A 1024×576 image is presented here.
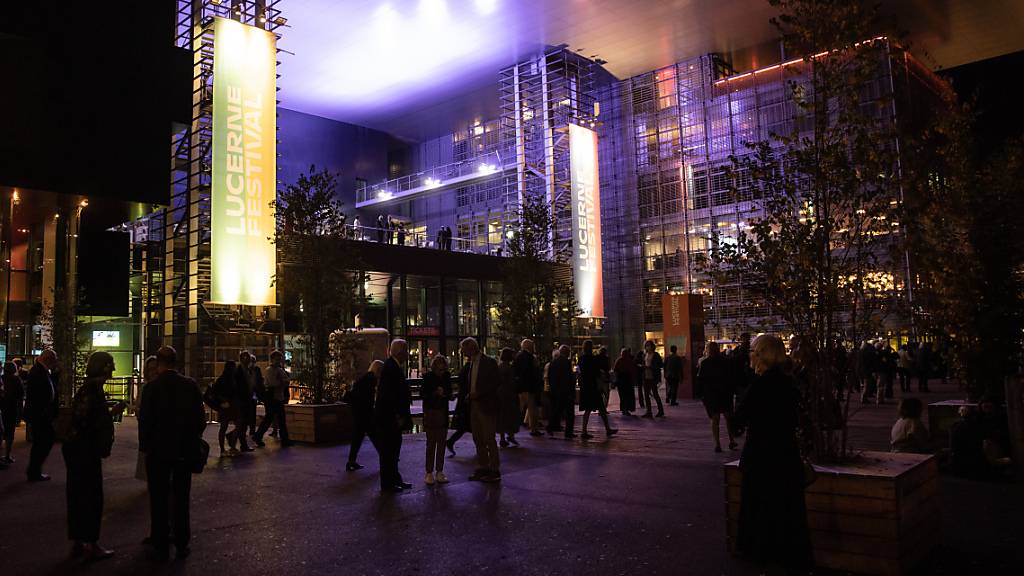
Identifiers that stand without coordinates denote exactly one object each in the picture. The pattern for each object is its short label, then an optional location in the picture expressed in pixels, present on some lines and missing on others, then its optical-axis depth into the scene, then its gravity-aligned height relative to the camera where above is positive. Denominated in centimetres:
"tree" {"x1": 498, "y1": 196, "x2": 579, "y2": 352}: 1720 +104
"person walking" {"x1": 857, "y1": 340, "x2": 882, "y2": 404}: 1839 -113
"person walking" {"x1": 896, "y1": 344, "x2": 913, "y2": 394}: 2371 -140
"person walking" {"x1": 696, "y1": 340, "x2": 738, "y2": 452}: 1108 -87
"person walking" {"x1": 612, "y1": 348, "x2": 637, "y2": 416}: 1653 -94
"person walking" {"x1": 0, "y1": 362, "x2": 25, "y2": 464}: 1218 -78
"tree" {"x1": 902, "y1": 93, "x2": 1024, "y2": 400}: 1027 +80
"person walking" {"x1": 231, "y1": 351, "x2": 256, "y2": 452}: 1213 -96
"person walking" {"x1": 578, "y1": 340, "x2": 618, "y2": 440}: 1299 -94
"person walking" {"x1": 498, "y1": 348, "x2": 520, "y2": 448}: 1163 -98
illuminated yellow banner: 1720 +426
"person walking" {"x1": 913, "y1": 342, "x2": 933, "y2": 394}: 2275 -119
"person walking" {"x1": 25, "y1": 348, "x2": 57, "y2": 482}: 980 -84
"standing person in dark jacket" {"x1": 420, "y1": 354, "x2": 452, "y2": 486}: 898 -95
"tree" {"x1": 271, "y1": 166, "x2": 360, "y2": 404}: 1459 +141
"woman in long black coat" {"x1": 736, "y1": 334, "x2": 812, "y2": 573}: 481 -93
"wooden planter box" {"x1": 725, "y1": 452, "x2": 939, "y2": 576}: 489 -130
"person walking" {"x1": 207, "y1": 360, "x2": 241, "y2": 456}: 1170 -83
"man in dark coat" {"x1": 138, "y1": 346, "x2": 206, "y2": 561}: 586 -77
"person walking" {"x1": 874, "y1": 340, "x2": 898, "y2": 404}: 1966 -119
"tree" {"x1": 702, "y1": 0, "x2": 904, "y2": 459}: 584 +90
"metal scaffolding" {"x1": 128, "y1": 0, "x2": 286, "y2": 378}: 1892 +271
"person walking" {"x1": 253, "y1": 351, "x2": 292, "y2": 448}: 1333 -99
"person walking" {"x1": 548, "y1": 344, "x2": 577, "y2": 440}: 1335 -95
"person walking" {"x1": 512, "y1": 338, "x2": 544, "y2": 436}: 1387 -80
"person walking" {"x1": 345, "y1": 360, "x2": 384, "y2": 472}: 1045 -95
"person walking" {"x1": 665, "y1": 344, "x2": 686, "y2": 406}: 2073 -118
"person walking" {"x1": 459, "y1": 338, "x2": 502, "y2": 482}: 901 -92
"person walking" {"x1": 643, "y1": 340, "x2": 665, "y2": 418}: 1741 -106
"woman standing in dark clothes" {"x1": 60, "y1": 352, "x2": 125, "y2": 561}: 587 -86
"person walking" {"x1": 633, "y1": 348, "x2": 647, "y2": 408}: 1880 -119
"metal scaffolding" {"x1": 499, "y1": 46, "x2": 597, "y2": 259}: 3550 +1059
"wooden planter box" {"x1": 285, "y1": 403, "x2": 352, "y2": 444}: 1363 -149
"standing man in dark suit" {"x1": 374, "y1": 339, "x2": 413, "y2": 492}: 857 -91
